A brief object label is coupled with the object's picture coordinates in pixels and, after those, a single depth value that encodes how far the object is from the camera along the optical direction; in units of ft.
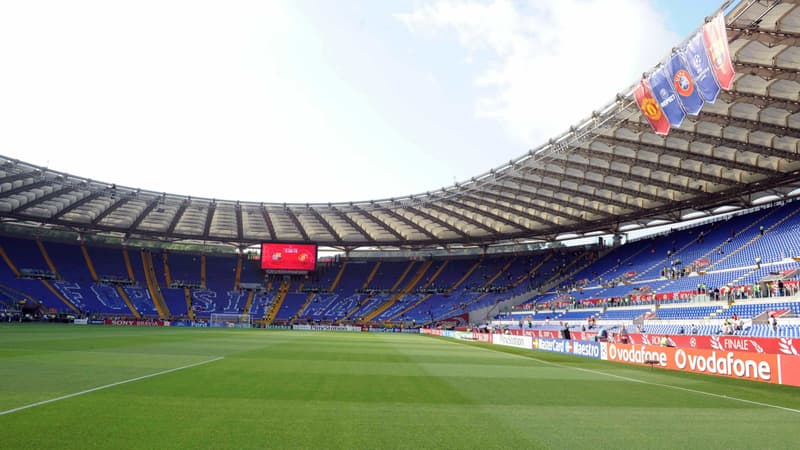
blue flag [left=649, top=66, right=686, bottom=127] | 72.59
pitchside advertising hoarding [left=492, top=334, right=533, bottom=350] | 121.80
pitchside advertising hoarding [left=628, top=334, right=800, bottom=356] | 63.16
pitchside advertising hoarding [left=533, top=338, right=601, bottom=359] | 95.27
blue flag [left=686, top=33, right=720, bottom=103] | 62.69
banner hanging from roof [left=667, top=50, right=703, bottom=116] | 67.36
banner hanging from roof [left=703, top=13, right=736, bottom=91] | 59.00
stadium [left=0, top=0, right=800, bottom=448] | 28.86
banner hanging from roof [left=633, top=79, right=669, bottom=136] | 77.01
